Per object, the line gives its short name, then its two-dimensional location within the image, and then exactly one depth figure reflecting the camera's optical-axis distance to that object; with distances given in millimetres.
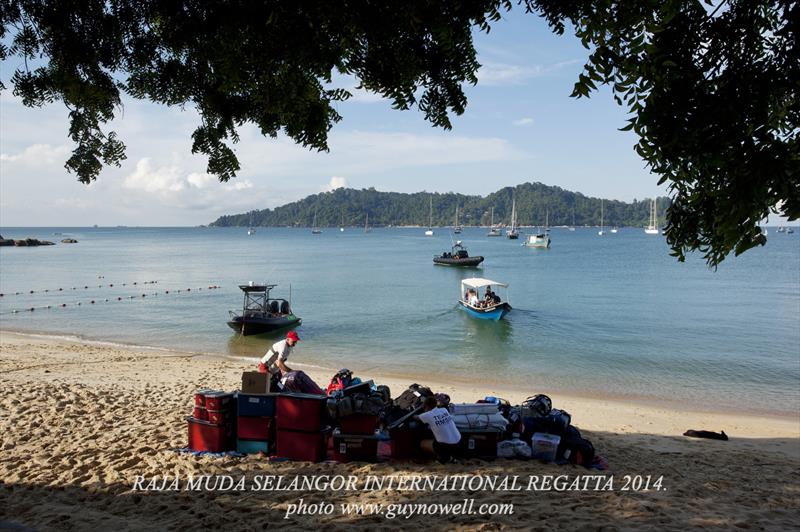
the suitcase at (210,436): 7730
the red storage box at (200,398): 7819
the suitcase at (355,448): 7477
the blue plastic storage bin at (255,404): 7586
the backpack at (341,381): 9914
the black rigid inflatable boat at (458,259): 64562
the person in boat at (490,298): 29422
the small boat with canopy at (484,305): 29062
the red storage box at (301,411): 7398
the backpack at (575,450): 7980
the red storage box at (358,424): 7469
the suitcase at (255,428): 7668
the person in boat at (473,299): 30062
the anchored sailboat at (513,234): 139875
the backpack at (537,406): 8608
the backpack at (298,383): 8727
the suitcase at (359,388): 8234
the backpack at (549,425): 8164
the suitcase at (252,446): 7684
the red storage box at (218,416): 7689
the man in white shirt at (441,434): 7516
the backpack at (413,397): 8667
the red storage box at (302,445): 7469
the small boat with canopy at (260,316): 24922
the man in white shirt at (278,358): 9656
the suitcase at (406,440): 7664
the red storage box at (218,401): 7680
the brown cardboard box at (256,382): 7719
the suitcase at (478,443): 7867
